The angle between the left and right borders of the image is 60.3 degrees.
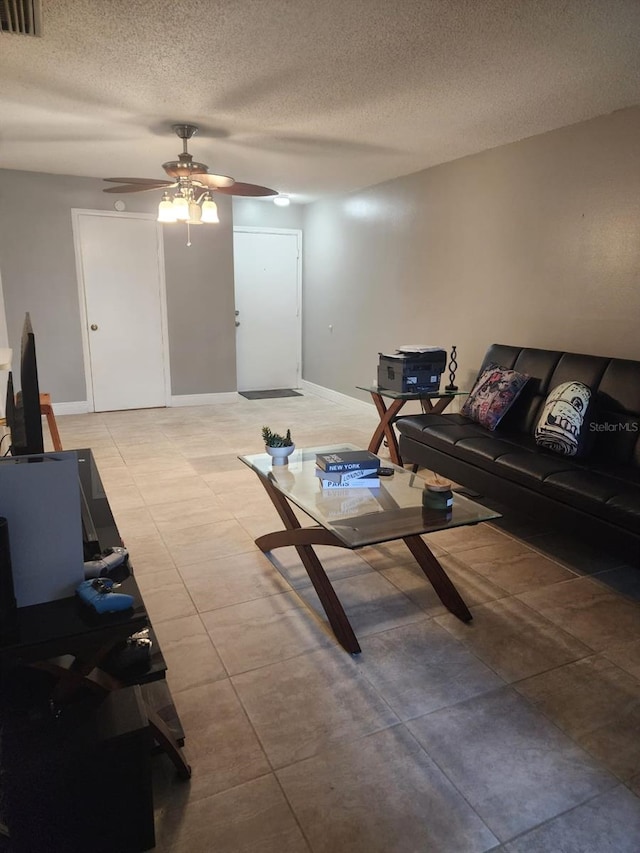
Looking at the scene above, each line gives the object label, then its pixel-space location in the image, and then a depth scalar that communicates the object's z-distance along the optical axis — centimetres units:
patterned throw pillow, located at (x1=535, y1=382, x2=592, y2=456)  279
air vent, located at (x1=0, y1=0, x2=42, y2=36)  200
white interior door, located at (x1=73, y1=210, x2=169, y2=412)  549
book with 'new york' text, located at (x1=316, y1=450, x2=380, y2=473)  247
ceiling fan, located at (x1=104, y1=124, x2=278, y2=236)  345
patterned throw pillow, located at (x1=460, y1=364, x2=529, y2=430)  335
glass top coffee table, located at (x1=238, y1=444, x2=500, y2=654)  201
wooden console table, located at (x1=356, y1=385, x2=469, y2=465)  389
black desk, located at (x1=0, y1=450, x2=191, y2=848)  108
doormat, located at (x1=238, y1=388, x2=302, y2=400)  667
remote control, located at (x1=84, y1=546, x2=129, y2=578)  130
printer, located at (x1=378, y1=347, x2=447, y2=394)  388
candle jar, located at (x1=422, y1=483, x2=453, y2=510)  217
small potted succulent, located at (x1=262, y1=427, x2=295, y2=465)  269
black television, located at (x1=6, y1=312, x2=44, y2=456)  149
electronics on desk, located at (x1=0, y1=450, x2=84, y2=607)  110
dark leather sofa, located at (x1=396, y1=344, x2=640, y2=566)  236
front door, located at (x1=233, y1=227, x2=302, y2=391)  664
